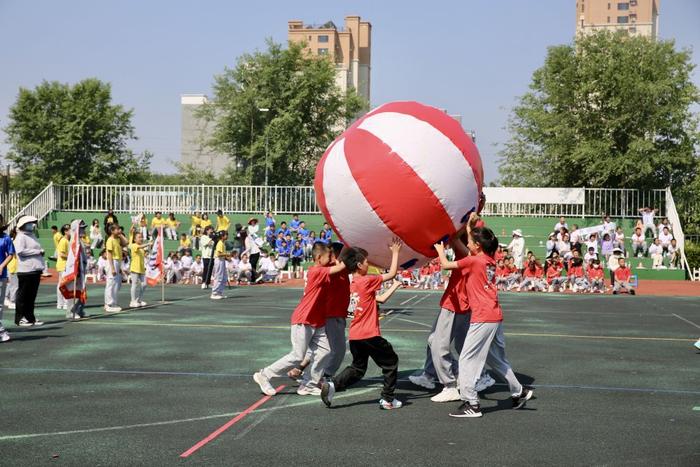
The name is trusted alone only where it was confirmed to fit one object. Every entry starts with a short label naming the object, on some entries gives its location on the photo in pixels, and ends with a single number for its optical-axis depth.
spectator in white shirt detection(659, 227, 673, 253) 29.56
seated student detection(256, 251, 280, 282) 27.11
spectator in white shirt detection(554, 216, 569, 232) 30.22
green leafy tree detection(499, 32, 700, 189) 39.56
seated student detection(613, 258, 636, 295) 24.03
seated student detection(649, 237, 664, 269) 28.98
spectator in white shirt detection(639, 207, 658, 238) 31.50
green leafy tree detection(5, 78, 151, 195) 51.69
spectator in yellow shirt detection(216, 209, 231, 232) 29.26
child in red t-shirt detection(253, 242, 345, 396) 8.23
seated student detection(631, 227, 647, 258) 29.88
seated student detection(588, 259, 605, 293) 24.69
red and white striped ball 7.04
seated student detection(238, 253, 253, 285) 26.61
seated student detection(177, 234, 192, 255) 28.85
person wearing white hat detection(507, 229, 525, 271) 27.33
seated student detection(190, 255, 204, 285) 26.83
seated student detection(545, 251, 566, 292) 25.08
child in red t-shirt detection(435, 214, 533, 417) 7.39
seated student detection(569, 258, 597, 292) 24.81
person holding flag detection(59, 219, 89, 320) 14.59
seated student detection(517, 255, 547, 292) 25.11
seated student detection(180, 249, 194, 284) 27.16
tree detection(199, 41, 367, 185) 48.56
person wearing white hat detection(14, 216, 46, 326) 13.65
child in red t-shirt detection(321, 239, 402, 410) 7.55
